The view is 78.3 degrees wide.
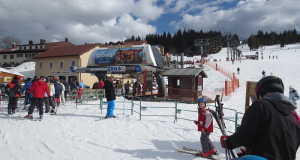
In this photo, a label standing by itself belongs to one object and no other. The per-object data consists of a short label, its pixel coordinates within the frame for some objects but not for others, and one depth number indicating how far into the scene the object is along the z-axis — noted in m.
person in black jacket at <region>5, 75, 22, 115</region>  8.73
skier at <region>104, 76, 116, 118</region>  7.96
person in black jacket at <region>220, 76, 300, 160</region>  1.77
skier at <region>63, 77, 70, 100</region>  13.09
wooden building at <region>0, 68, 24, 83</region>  21.19
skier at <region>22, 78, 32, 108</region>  10.07
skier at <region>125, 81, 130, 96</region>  17.34
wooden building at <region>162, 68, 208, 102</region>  14.80
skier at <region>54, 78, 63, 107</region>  10.68
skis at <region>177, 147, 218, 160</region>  4.59
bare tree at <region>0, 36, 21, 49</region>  62.51
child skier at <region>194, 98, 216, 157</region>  4.41
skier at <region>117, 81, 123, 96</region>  17.33
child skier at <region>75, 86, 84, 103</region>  12.15
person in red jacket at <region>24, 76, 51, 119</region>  7.68
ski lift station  15.11
